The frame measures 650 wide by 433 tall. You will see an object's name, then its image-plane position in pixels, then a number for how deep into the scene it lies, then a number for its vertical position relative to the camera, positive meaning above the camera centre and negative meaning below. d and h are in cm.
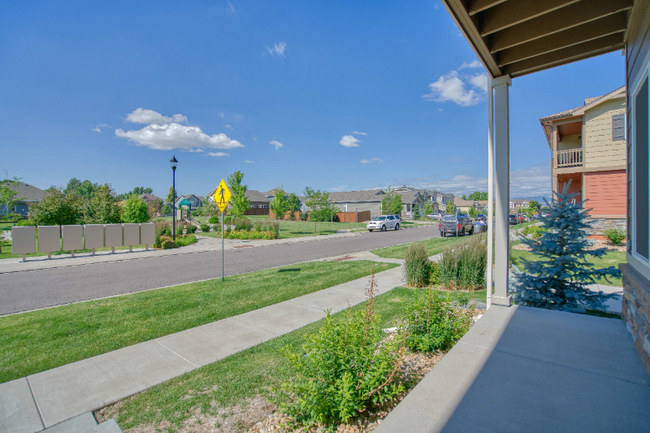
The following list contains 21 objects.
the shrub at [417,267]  795 -136
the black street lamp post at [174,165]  1931 +311
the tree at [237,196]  2728 +166
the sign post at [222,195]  901 +59
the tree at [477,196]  13875 +696
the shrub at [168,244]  1758 -150
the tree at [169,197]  7263 +463
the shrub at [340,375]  256 -135
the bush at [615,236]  1373 -116
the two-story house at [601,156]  1641 +285
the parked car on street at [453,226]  2320 -100
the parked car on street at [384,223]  3159 -96
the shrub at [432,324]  390 -140
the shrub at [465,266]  749 -128
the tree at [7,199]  2027 +128
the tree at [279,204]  3069 +105
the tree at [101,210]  1938 +48
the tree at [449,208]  6094 +79
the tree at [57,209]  1769 +54
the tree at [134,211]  1991 +40
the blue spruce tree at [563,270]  507 -94
